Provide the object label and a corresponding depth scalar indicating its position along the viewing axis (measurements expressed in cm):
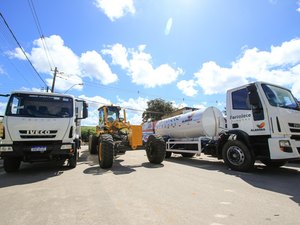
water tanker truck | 622
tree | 5162
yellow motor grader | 762
